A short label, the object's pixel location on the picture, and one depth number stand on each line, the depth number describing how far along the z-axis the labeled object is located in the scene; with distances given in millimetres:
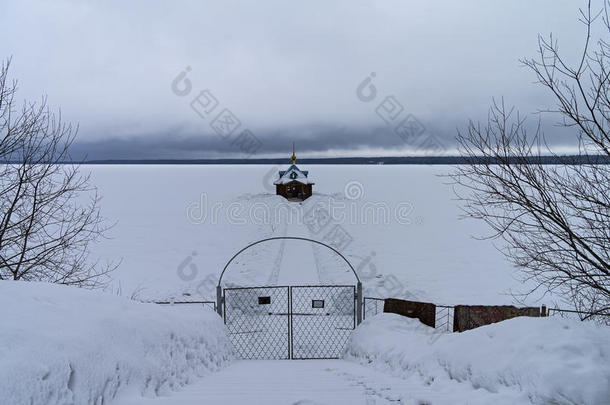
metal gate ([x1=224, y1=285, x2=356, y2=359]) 11320
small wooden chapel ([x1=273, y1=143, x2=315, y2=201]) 54281
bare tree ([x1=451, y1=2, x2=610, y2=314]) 5645
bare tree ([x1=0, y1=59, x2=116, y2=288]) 7746
